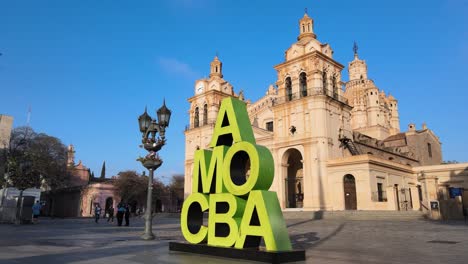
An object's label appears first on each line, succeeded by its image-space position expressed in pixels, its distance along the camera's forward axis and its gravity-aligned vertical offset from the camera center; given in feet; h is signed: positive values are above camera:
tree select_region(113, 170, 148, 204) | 183.52 +9.37
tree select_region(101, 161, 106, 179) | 325.42 +29.66
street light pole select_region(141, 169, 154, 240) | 42.22 -1.57
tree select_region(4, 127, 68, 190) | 131.75 +21.66
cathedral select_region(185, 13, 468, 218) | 103.71 +20.54
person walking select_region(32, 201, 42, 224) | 82.63 -1.55
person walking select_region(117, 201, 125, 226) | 73.36 -2.03
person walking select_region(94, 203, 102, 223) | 92.22 -2.26
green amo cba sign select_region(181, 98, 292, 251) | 24.88 +0.73
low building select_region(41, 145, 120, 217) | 173.17 +2.38
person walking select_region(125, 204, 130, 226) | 74.79 -2.46
